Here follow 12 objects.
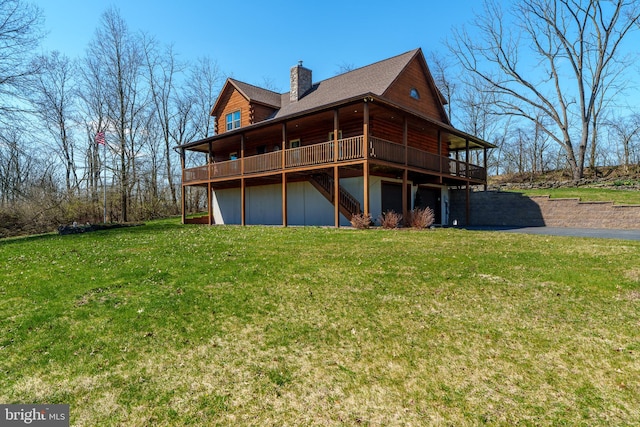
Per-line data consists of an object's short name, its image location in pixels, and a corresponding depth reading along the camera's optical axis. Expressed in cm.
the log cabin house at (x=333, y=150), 1552
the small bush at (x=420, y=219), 1401
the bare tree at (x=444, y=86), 3678
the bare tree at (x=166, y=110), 3566
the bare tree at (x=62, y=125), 3083
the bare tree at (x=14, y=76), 1625
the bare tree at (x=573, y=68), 2571
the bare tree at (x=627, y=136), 3119
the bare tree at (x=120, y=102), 2903
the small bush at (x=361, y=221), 1366
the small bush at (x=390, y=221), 1370
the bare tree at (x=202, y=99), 3781
